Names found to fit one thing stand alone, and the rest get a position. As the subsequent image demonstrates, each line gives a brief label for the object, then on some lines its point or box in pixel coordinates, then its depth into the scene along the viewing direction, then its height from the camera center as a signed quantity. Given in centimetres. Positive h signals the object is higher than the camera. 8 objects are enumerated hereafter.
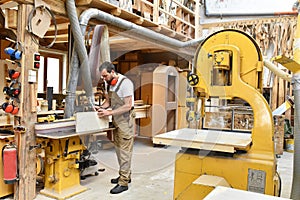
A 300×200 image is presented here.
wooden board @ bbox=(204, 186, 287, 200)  138 -50
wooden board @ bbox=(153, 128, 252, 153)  223 -39
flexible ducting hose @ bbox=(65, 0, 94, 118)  320 +40
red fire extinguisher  278 -70
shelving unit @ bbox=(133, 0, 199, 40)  472 +153
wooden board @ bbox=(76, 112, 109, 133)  299 -31
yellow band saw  223 -38
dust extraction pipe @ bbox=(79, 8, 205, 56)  344 +101
